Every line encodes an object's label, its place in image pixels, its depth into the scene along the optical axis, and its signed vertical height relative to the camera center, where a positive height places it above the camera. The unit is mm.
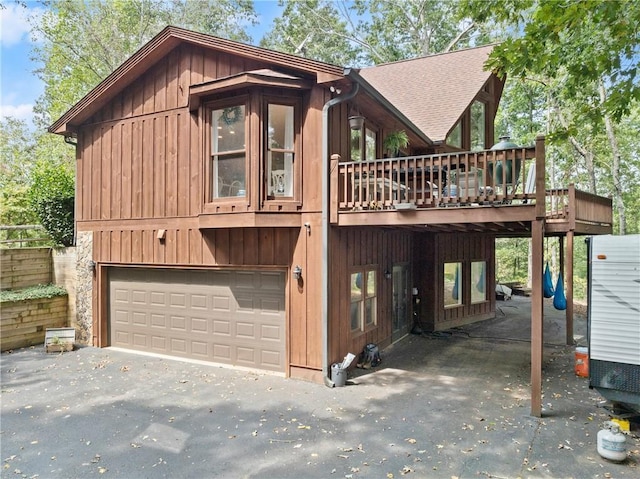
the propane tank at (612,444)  4363 -2333
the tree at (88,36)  18297 +9923
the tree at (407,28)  22438 +12726
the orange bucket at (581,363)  7207 -2315
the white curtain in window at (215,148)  7531 +1795
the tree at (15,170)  12688 +3624
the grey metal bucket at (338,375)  6738 -2354
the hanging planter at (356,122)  7391 +2259
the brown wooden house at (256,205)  6781 +642
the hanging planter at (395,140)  8477 +2181
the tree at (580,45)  5430 +3022
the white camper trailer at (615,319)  5191 -1101
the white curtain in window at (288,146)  7219 +1754
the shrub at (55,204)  10164 +1006
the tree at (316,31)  24266 +13203
